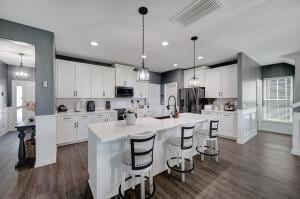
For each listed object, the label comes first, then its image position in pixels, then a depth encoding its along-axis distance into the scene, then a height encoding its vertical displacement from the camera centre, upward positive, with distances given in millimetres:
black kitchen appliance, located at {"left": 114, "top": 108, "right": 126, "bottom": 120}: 4855 -560
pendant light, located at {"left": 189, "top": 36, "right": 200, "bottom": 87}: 3264 +412
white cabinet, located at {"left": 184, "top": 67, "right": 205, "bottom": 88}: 5367 +1039
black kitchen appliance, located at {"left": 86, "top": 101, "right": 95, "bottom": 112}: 4504 -270
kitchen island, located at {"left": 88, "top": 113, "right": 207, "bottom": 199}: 1694 -762
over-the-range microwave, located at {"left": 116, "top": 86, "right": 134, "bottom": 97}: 5031 +293
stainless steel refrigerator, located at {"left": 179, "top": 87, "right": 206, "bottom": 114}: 5051 -77
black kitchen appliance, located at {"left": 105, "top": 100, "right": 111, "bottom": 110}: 5047 -263
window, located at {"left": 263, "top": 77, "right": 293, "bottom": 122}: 5020 -50
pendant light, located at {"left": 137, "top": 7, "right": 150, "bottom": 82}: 2420 +451
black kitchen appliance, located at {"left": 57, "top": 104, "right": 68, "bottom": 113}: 4082 -307
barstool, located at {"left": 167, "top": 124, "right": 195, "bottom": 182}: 2148 -762
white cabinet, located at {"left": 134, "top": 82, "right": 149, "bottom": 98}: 5618 +383
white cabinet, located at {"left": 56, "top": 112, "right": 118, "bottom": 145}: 3750 -869
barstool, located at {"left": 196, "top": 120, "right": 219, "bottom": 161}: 2773 -910
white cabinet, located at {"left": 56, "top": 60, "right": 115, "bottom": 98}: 3975 +624
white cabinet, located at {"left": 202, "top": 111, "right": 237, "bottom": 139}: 4344 -915
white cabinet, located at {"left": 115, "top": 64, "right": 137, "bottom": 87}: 5035 +930
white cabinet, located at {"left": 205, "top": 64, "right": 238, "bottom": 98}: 4509 +604
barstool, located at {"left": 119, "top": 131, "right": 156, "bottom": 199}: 1562 -752
